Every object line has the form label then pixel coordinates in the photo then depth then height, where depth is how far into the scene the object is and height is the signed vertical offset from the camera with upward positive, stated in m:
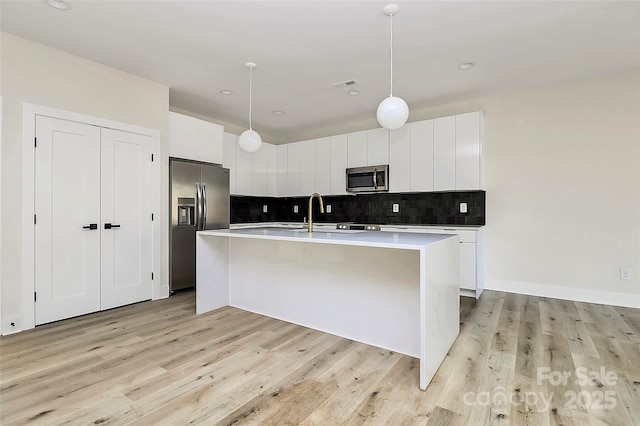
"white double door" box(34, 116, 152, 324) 2.94 -0.07
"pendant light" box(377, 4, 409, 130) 2.33 +0.74
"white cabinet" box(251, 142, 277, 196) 5.63 +0.75
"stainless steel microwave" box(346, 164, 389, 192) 4.76 +0.52
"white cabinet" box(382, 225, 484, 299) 3.83 -0.57
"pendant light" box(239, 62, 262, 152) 3.25 +0.73
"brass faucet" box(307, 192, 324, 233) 2.81 -0.09
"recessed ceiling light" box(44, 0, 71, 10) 2.30 +1.51
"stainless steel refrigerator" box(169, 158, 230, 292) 3.99 +0.03
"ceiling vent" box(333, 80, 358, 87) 3.73 +1.53
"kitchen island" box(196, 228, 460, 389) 2.04 -0.59
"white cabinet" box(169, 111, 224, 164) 4.04 +0.98
